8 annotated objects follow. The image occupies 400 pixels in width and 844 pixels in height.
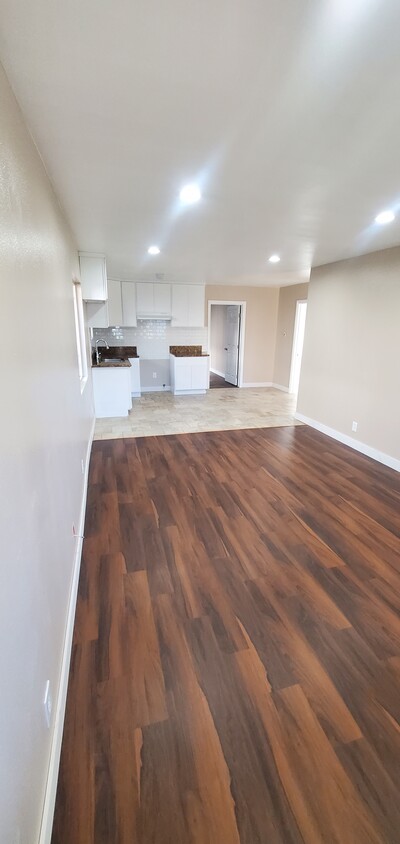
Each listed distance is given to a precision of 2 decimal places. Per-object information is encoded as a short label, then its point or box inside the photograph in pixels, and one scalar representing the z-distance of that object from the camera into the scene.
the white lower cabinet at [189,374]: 7.07
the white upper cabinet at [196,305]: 6.98
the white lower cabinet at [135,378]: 6.95
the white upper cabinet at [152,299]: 6.70
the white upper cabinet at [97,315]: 4.97
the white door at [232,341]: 8.01
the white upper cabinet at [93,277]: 4.20
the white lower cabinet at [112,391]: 5.29
